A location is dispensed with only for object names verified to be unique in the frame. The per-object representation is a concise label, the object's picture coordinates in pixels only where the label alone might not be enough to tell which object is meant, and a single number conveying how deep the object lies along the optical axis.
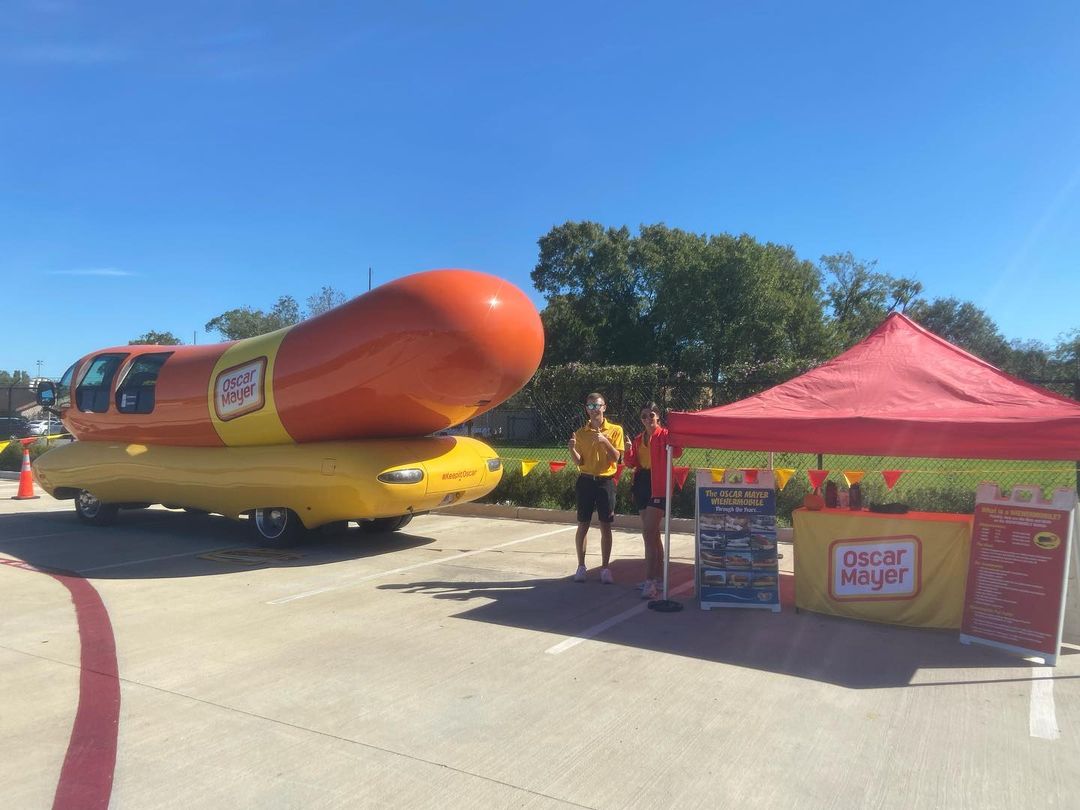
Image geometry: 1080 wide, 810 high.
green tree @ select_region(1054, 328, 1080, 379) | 49.81
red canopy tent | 5.18
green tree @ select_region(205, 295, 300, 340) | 56.03
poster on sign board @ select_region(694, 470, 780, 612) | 6.43
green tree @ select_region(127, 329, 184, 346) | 68.75
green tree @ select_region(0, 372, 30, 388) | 96.57
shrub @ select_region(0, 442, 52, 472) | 20.92
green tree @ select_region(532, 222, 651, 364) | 52.06
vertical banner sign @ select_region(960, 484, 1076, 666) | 5.11
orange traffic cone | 15.12
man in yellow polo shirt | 7.10
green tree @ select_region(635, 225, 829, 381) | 46.75
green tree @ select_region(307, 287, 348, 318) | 51.39
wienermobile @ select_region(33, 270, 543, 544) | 7.65
